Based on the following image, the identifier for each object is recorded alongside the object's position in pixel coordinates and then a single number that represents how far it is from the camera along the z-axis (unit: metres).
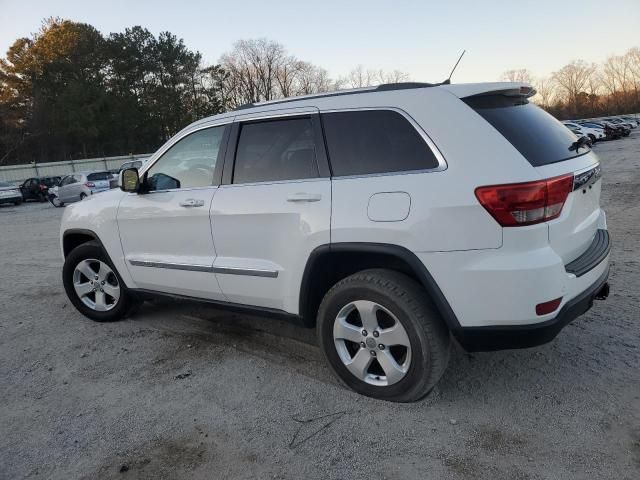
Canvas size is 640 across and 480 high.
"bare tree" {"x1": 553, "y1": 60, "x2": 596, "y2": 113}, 86.81
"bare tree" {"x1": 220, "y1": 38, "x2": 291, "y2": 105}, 73.06
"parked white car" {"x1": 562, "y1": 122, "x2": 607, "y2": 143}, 35.92
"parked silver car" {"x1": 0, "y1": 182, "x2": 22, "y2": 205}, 24.98
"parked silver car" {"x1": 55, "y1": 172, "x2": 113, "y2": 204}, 20.06
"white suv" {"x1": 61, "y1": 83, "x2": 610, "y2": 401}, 2.57
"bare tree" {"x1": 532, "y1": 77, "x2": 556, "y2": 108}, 82.71
